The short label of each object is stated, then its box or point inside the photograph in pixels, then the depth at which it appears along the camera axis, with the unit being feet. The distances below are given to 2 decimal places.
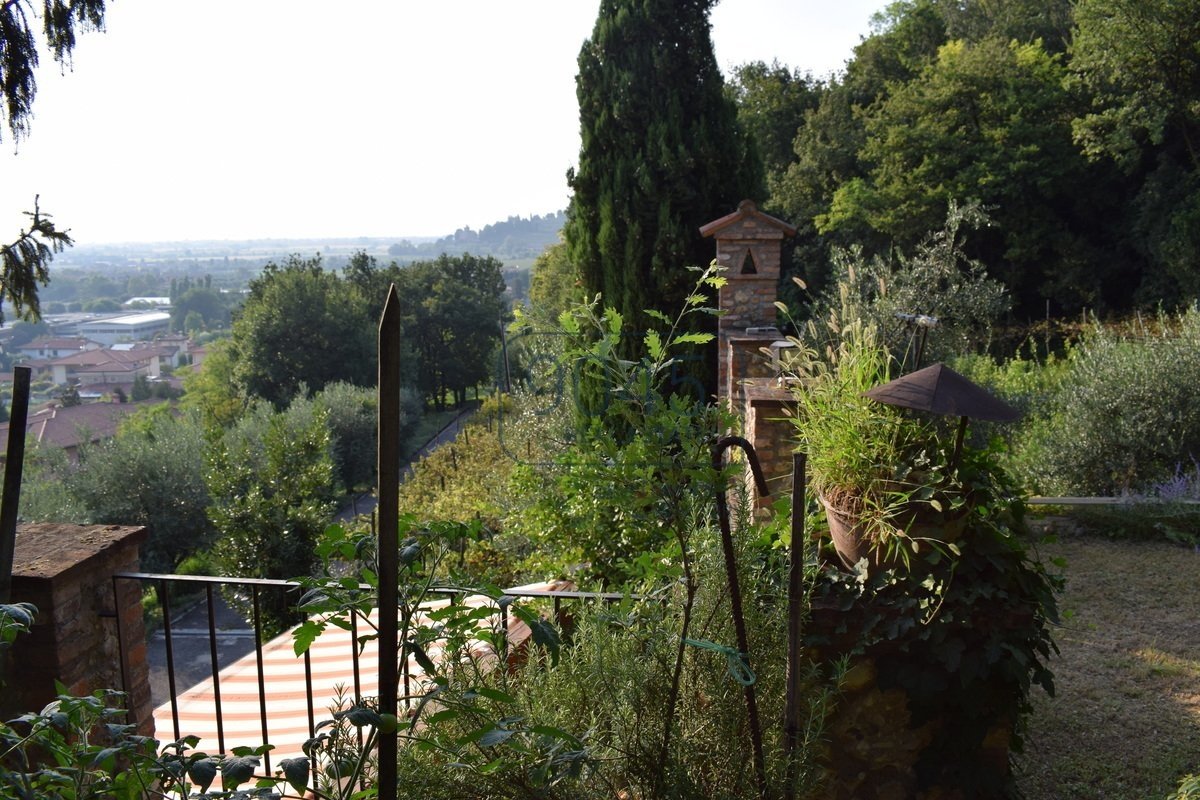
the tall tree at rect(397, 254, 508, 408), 100.94
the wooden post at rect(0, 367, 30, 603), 4.86
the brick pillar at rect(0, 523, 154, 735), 7.03
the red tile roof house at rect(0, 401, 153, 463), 84.38
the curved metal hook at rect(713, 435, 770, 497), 5.16
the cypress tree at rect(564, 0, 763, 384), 28.81
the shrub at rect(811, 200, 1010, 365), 23.59
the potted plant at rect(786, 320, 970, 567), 7.01
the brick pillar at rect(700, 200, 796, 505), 20.42
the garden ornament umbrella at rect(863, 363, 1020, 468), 6.35
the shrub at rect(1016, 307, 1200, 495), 19.97
